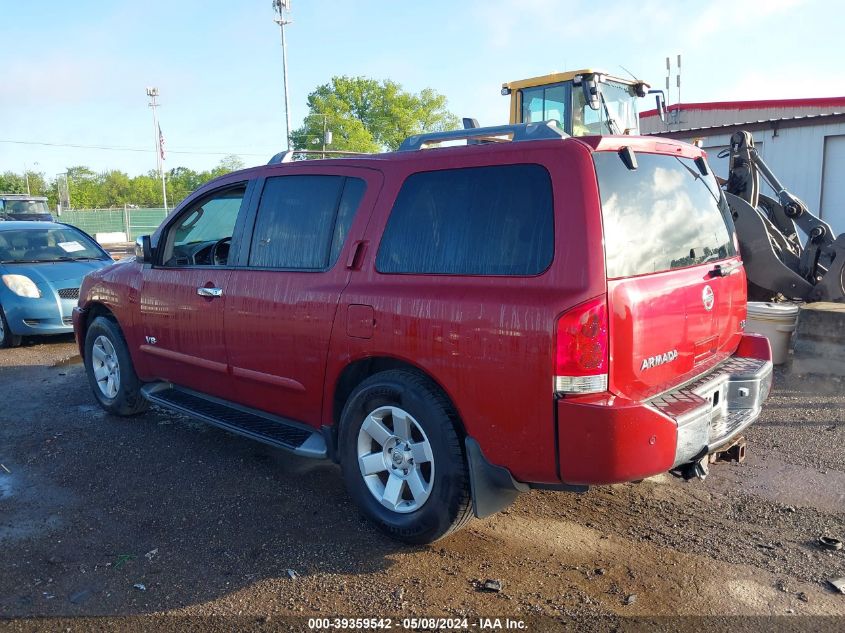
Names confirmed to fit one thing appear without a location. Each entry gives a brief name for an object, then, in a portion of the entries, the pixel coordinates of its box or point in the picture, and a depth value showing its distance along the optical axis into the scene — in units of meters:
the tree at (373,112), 57.66
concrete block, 6.52
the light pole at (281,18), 45.81
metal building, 14.59
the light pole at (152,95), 65.44
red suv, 2.93
